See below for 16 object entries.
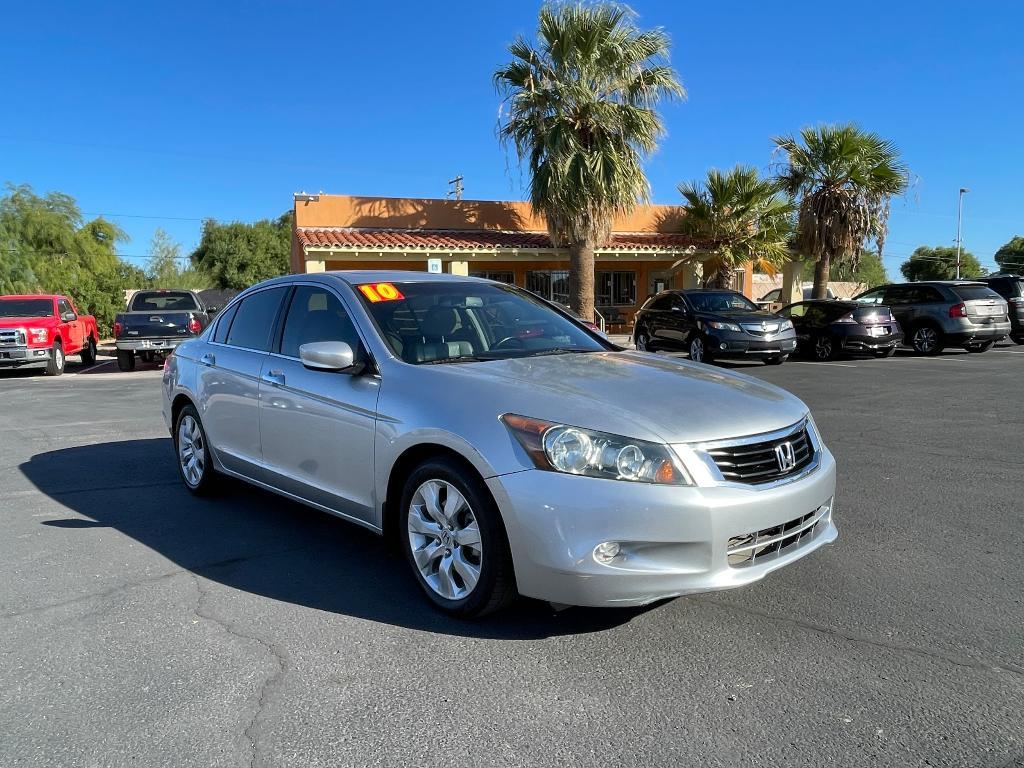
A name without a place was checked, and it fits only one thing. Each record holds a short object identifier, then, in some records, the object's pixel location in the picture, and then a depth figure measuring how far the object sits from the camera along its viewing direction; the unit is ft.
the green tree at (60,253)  91.91
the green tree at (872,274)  241.26
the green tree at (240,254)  171.53
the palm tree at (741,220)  75.87
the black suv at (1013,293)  62.39
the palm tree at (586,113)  63.00
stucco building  71.67
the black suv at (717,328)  49.34
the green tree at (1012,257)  227.05
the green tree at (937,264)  232.63
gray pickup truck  55.36
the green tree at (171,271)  156.56
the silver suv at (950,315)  55.06
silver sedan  10.41
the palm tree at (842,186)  71.92
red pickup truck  52.21
